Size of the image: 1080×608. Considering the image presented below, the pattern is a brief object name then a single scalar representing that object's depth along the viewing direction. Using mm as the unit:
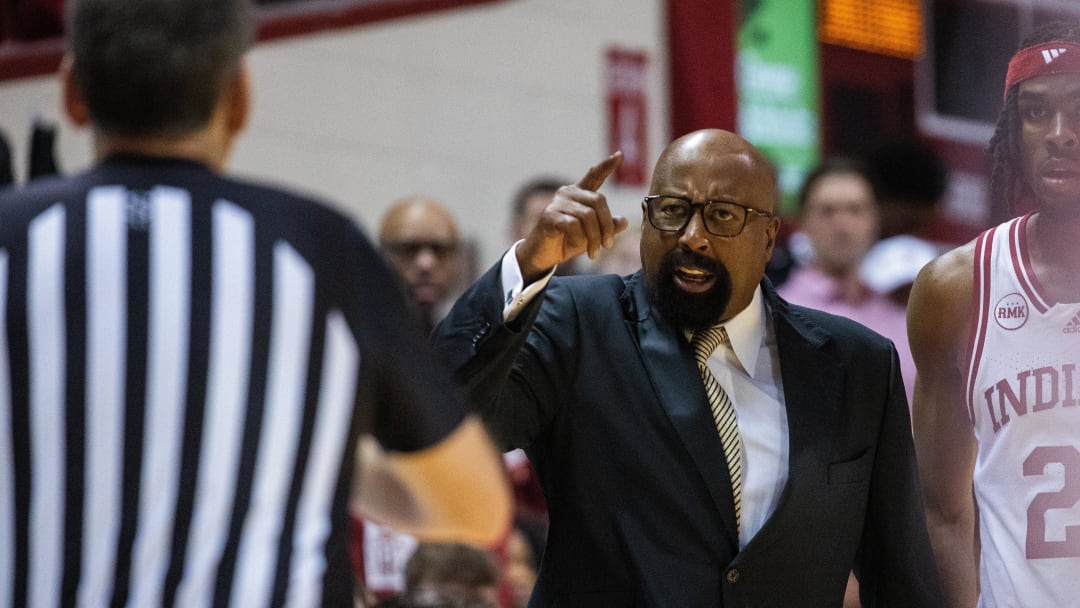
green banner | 20391
